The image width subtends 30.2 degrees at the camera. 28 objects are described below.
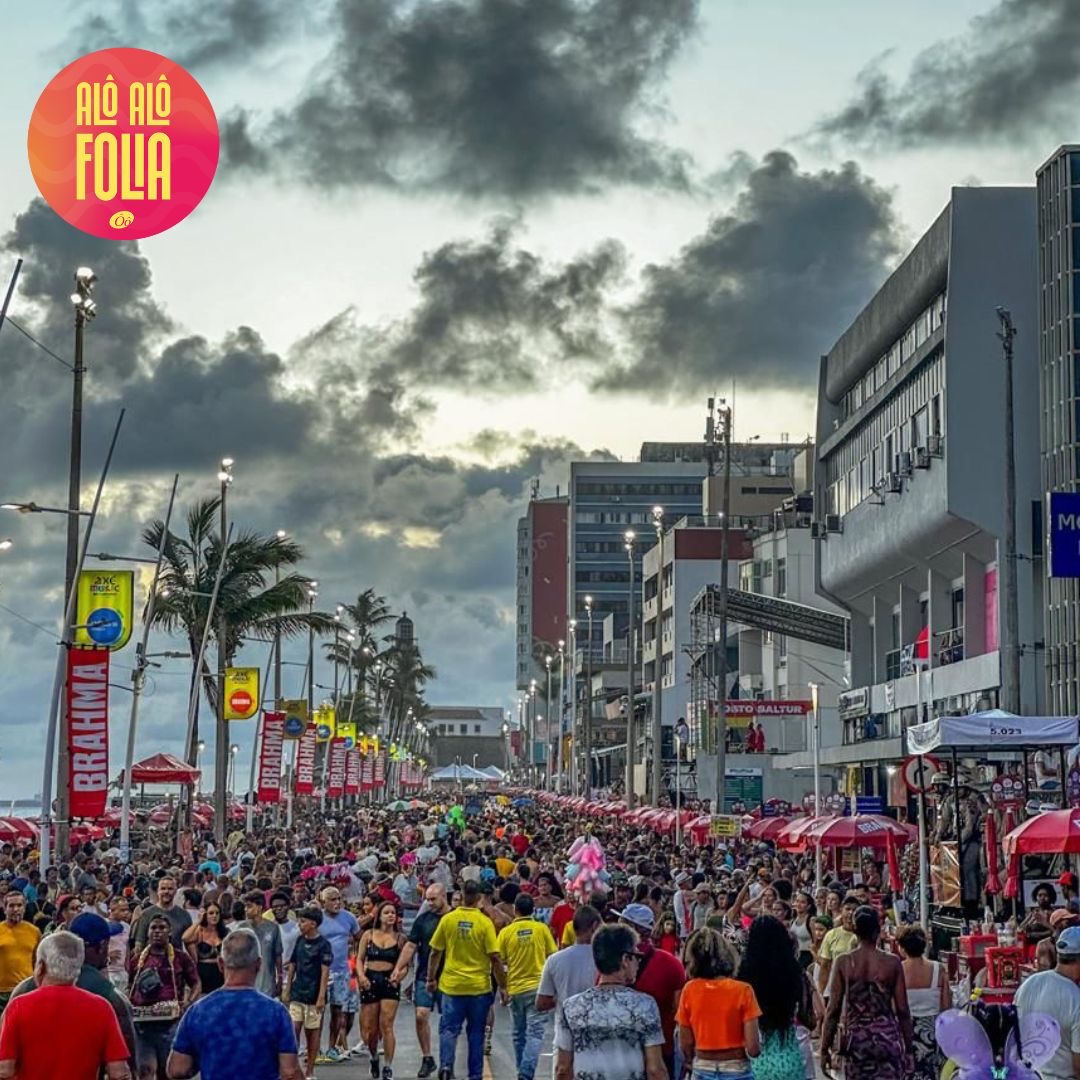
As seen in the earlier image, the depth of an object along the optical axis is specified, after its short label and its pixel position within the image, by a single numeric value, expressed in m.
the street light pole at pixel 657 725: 63.44
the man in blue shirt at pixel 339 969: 17.72
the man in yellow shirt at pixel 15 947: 14.84
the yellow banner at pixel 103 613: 32.75
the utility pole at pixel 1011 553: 33.25
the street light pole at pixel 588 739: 95.96
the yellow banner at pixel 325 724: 74.62
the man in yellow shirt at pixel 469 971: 15.59
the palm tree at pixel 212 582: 49.72
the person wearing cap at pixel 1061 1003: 10.66
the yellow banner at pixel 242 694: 49.59
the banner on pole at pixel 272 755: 52.53
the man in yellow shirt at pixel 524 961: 15.83
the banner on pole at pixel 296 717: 61.06
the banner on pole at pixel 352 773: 85.69
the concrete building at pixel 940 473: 50.97
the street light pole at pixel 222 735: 50.12
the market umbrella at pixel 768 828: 38.00
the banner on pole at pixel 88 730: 30.28
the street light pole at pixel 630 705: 67.86
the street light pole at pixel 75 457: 33.00
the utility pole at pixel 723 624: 48.23
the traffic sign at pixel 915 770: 23.44
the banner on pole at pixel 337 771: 80.44
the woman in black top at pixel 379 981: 17.19
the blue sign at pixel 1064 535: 24.77
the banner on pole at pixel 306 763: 65.38
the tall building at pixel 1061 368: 47.69
